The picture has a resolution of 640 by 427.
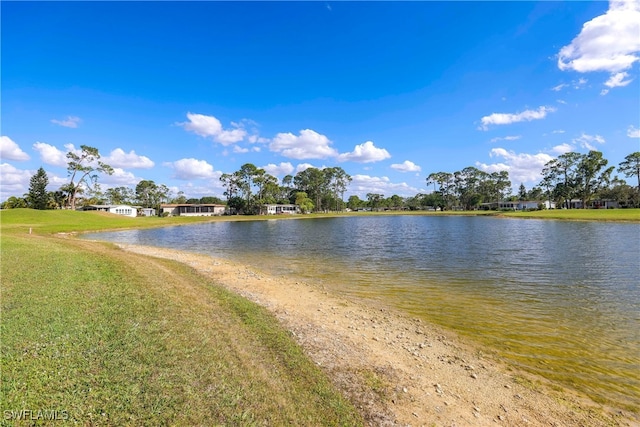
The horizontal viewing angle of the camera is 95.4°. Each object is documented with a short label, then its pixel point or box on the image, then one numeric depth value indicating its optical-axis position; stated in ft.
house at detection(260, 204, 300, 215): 369.81
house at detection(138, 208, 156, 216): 332.51
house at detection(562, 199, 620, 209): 303.99
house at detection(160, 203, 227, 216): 353.59
